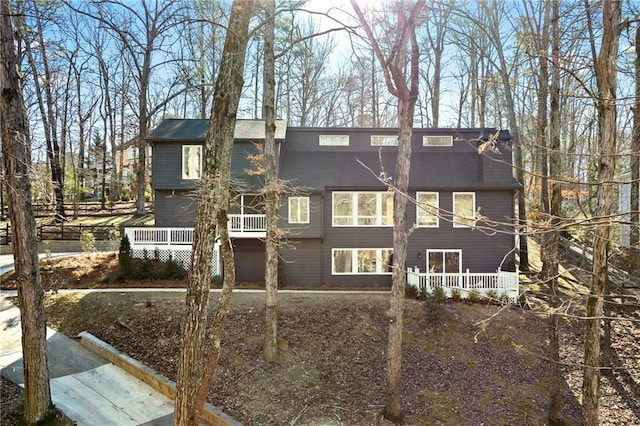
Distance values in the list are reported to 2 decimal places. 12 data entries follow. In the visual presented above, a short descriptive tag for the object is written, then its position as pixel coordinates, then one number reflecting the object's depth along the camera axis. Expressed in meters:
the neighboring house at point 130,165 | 28.53
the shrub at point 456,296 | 12.84
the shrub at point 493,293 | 12.90
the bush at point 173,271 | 14.02
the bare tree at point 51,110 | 19.67
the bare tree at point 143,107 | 18.77
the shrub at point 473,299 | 12.77
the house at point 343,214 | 15.05
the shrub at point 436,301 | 11.57
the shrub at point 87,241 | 15.89
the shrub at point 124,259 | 13.74
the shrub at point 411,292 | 13.12
